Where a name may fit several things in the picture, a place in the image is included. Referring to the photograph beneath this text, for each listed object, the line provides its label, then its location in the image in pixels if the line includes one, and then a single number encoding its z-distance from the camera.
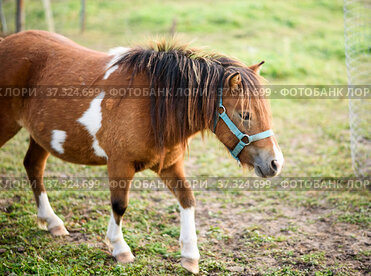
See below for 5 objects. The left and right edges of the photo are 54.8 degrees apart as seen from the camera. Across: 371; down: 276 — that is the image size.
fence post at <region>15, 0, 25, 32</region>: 7.14
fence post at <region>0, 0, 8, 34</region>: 8.65
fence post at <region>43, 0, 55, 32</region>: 9.55
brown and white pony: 3.05
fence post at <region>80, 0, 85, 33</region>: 12.24
